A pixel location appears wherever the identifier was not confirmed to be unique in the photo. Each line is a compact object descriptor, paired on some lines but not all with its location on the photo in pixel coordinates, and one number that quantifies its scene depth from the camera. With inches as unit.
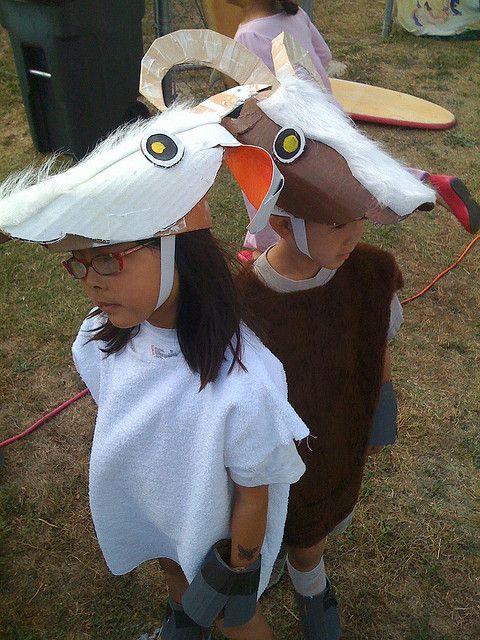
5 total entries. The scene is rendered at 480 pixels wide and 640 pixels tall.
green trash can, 138.3
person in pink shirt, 84.0
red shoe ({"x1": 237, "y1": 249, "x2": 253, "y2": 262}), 64.3
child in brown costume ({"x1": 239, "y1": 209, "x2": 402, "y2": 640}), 52.2
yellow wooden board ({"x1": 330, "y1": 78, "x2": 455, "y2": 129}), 170.9
